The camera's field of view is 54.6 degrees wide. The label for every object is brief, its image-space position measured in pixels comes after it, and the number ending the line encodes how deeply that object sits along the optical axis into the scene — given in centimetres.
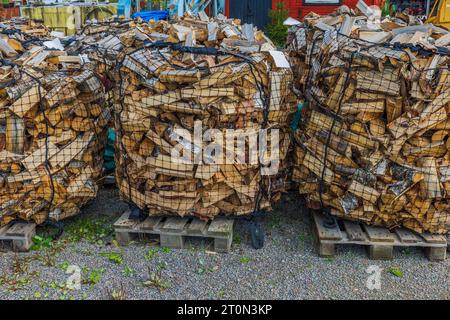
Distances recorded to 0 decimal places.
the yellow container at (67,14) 1305
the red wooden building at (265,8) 1398
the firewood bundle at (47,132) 386
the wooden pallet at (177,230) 398
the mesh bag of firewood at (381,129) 349
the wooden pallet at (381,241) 386
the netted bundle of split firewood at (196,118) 362
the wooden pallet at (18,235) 402
